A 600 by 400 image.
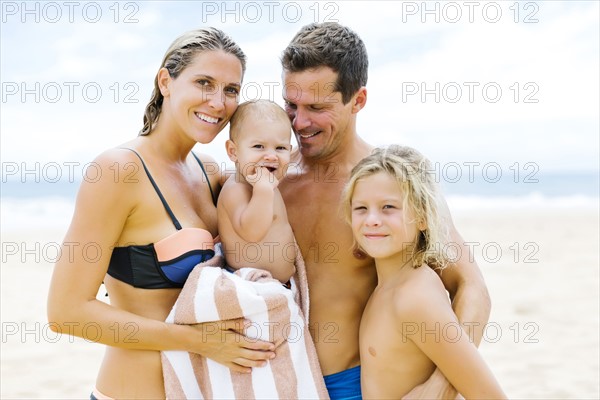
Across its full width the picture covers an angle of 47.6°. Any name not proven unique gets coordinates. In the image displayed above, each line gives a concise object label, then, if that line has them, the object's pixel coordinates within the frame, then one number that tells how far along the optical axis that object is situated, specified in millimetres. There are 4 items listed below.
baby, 2957
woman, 2691
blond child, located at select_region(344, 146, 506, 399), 2607
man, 3064
